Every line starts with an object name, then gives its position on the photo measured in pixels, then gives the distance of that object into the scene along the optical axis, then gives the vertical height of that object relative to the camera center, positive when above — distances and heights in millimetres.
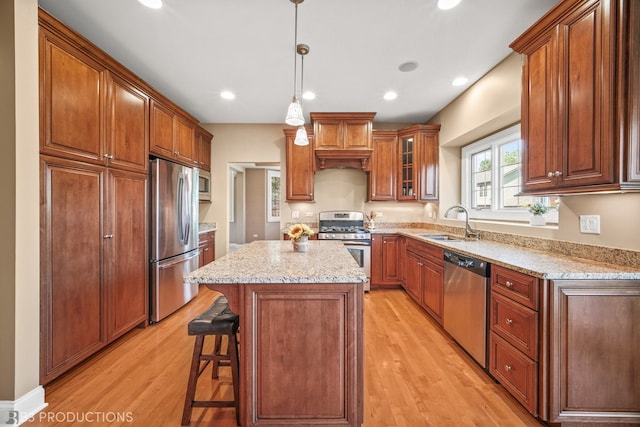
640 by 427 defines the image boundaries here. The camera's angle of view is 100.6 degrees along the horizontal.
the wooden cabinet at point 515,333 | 1506 -763
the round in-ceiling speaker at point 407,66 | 2650 +1485
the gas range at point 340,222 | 4250 -164
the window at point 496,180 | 2802 +397
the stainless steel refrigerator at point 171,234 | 2768 -252
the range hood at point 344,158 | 4012 +854
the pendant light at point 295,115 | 1945 +718
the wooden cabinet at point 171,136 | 2845 +919
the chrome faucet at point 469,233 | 3018 -240
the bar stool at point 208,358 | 1470 -792
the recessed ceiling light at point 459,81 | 2939 +1481
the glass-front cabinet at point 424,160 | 4043 +794
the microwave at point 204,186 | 4145 +427
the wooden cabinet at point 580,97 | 1342 +661
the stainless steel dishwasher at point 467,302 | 1965 -744
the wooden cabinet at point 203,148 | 3941 +1006
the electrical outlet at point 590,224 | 1737 -81
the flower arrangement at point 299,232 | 2159 -164
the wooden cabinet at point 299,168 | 4223 +701
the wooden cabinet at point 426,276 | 2713 -743
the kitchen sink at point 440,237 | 3344 -319
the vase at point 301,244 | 2184 -265
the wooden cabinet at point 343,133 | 3996 +1194
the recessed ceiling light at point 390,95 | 3340 +1498
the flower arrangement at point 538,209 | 2240 +24
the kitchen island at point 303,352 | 1390 -736
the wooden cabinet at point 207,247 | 3895 -540
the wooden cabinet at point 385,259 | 3953 -708
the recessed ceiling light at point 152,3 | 1835 +1460
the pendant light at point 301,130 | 2314 +748
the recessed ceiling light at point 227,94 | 3289 +1487
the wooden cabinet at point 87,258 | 1760 -362
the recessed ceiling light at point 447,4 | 1830 +1452
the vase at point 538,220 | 2238 -69
